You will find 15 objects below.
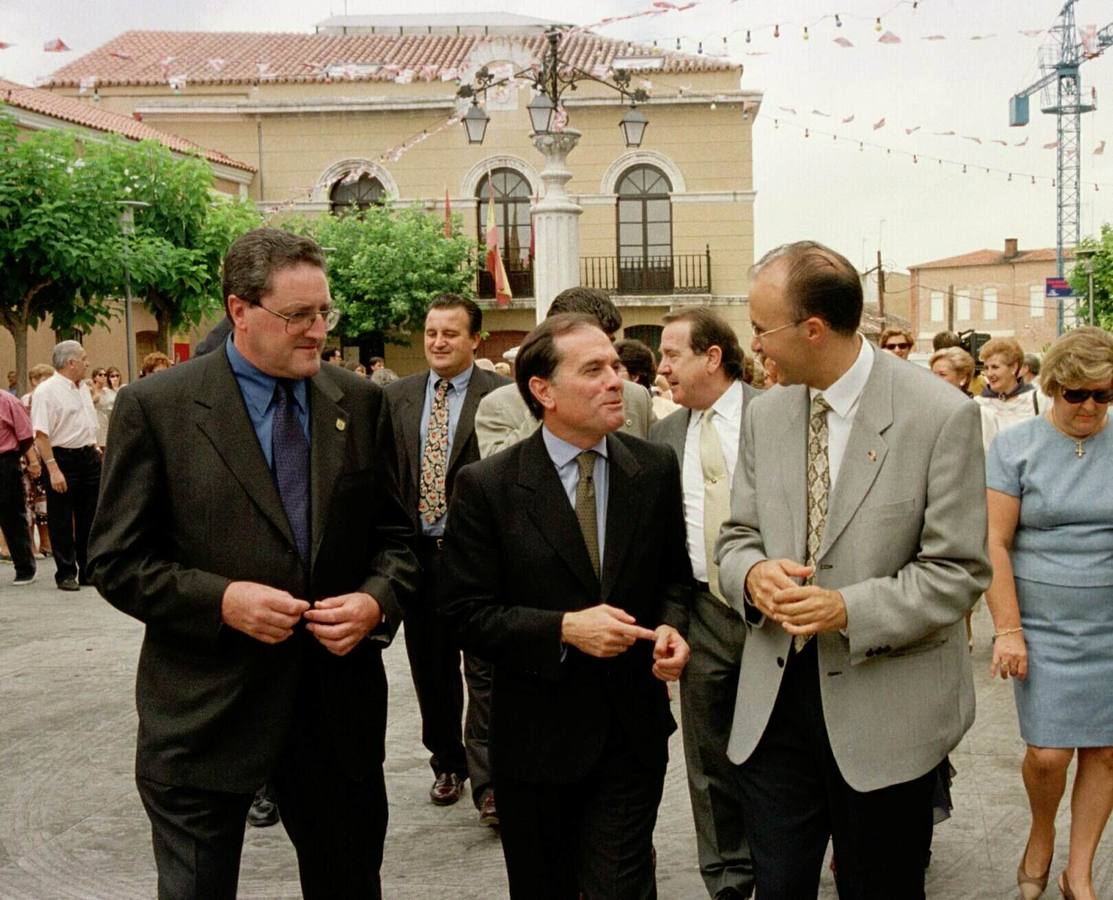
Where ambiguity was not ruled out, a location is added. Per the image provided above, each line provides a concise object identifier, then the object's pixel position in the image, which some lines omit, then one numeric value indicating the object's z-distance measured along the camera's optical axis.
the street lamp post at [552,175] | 13.45
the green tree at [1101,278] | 47.38
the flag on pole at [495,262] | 29.34
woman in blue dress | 4.16
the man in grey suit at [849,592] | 2.95
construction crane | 31.88
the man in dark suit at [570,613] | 3.31
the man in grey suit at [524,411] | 5.00
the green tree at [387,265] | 31.70
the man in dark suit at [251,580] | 3.11
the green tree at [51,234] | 18.47
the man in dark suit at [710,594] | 4.38
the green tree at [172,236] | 21.70
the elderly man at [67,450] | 11.58
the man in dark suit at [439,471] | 5.55
